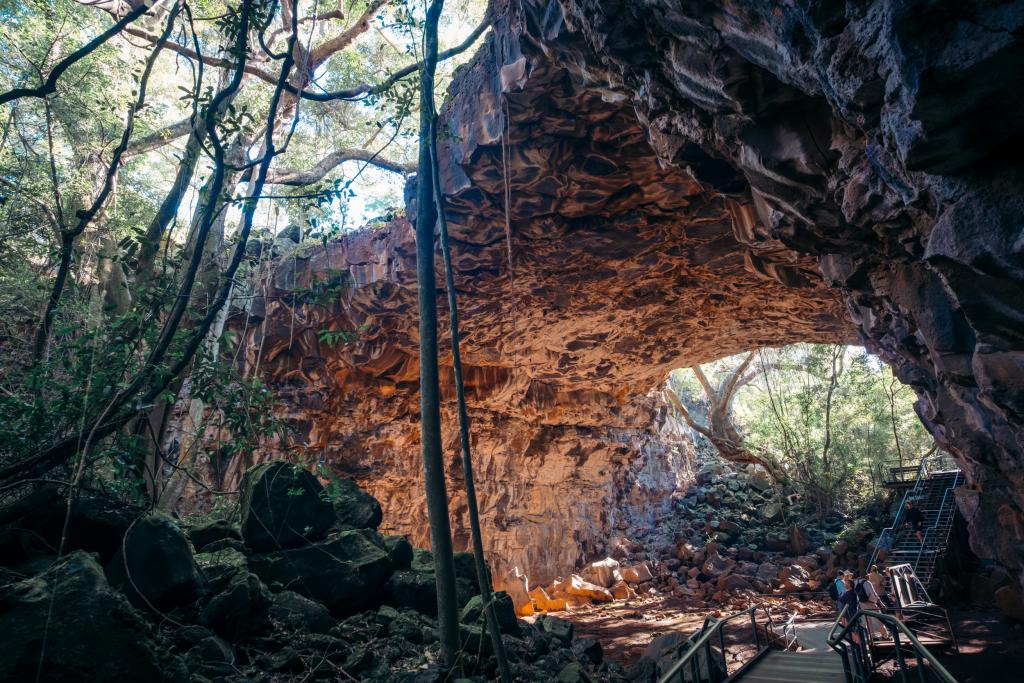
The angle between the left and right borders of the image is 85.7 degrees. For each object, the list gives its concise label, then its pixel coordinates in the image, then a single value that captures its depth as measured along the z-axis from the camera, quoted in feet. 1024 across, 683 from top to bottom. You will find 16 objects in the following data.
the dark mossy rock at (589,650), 20.44
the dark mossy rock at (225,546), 15.64
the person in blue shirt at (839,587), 26.53
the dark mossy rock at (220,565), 13.60
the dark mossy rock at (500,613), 17.07
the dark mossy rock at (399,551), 18.60
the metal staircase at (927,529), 35.14
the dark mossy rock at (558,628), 20.80
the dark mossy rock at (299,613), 13.53
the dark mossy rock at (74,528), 11.35
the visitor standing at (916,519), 37.25
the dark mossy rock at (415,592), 16.97
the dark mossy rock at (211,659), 10.47
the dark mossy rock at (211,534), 16.11
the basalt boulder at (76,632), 7.90
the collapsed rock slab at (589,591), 46.44
